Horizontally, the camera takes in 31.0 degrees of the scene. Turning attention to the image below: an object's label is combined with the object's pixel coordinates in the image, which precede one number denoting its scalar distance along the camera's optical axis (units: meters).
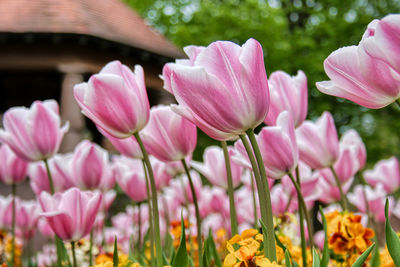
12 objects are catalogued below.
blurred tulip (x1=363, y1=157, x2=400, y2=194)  0.92
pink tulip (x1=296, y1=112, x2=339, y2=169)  0.59
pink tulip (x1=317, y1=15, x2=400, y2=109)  0.39
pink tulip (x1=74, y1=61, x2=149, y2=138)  0.47
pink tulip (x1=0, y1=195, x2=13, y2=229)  0.94
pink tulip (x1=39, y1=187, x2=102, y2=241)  0.51
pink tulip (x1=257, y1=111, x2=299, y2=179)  0.47
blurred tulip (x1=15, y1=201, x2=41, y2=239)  0.91
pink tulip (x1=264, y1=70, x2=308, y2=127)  0.54
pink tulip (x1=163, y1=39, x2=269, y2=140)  0.41
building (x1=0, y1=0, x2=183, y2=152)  3.26
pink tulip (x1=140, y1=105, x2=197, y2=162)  0.51
